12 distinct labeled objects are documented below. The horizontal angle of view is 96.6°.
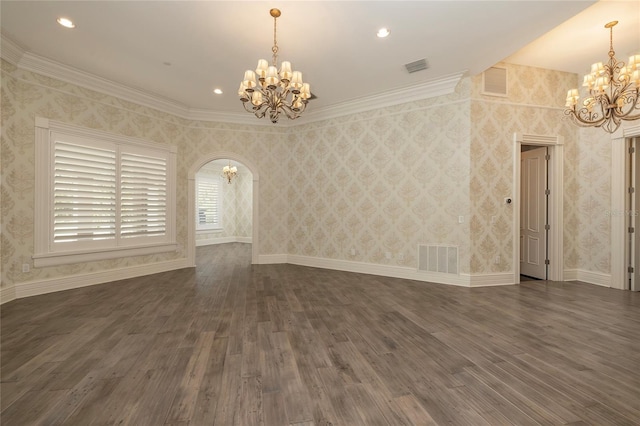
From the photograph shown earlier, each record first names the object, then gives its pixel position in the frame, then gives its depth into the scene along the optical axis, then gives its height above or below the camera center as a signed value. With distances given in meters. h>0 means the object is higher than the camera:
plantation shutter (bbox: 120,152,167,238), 5.61 +0.36
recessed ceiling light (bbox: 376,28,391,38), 3.72 +2.41
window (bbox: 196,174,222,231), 11.04 +0.43
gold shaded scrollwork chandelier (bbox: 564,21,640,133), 3.62 +1.69
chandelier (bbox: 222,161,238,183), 10.38 +1.54
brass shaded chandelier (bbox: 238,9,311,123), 3.32 +1.56
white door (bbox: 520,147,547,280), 5.70 +0.02
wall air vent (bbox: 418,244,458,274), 5.16 -0.83
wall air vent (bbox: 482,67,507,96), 5.14 +2.40
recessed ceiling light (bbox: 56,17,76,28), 3.56 +2.42
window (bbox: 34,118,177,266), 4.59 +0.33
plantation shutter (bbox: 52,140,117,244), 4.73 +0.35
